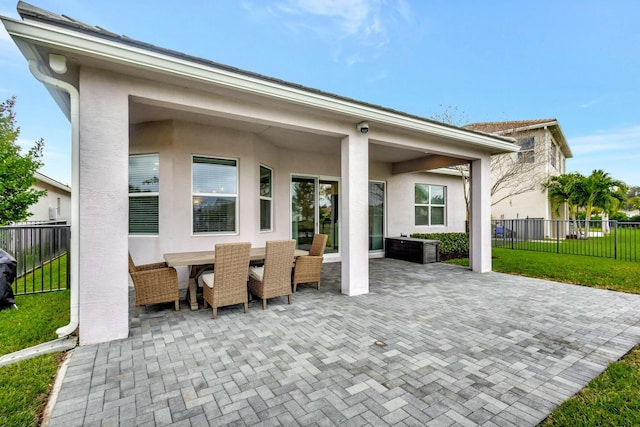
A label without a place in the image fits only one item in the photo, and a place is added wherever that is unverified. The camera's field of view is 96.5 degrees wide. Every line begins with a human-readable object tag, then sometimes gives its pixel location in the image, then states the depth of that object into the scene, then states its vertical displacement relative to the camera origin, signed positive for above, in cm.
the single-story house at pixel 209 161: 328 +122
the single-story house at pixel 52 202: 1283 +92
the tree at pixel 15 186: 764 +94
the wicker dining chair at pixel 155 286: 416 -101
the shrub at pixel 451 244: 997 -102
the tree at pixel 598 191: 1659 +136
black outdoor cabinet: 895 -110
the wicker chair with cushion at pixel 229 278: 396 -88
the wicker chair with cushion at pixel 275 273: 445 -90
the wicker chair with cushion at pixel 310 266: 549 -96
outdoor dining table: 434 -67
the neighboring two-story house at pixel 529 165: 1411 +257
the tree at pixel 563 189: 1678 +151
